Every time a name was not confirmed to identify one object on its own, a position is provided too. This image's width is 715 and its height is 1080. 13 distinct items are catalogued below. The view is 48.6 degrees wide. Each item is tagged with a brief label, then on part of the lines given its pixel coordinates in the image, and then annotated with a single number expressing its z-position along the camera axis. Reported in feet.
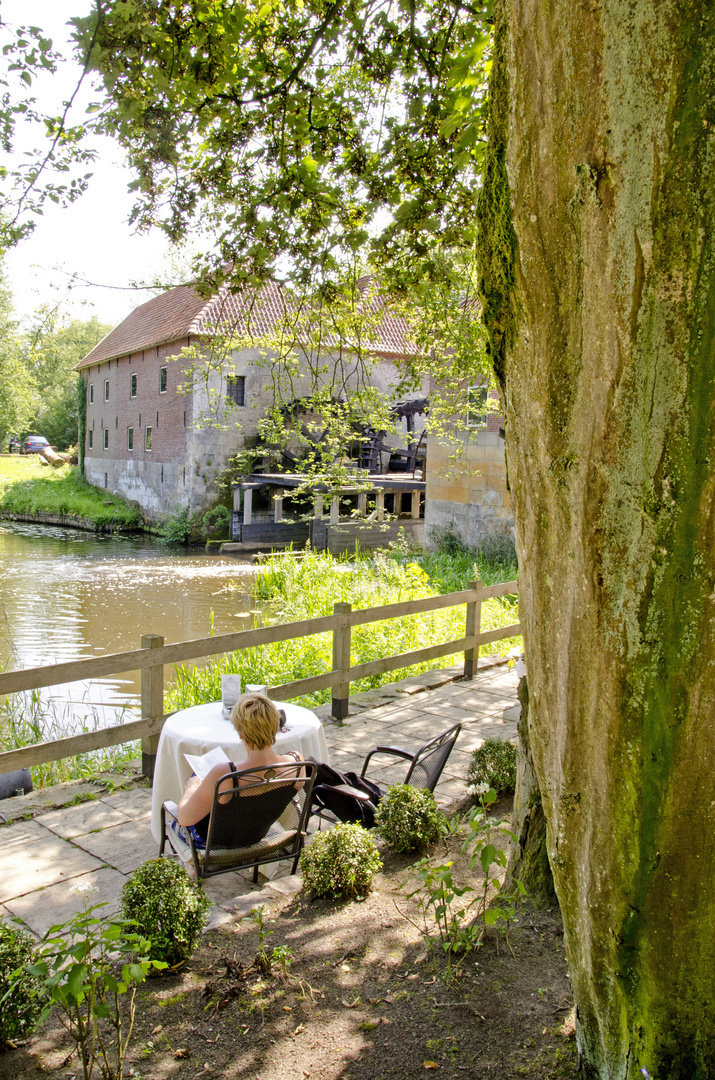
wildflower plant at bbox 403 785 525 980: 9.06
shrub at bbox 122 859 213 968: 9.88
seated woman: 11.71
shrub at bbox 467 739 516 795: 16.31
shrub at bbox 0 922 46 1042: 8.50
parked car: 165.89
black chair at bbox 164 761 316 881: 11.44
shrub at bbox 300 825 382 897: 12.05
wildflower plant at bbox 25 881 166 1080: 6.72
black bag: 13.57
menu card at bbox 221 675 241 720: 15.58
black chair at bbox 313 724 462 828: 13.65
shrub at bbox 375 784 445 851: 13.66
